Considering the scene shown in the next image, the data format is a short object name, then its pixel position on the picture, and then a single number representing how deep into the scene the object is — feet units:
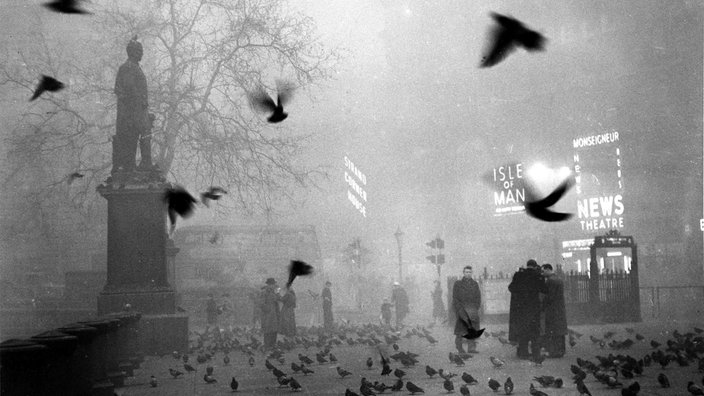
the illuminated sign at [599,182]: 164.55
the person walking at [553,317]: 55.36
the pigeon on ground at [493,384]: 35.73
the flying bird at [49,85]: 49.26
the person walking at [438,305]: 122.42
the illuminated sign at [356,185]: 290.42
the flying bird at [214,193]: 77.20
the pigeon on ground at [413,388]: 35.24
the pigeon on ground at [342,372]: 42.16
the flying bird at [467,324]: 57.82
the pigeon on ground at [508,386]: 34.86
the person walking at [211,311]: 120.67
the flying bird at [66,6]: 49.03
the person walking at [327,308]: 100.73
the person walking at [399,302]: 113.70
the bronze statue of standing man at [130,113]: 58.08
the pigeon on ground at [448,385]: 35.42
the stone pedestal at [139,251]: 55.26
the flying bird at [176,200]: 56.29
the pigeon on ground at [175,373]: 42.87
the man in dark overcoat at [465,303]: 59.82
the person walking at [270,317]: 70.74
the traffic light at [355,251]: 137.69
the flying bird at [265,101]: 98.15
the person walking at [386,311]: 110.50
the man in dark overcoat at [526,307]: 54.08
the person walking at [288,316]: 81.15
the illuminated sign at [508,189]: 170.40
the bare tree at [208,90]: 96.37
